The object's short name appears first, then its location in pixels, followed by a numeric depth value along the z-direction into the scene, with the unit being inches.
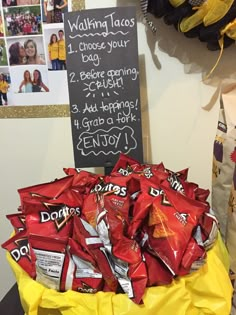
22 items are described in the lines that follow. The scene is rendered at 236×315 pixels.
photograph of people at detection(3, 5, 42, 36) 49.4
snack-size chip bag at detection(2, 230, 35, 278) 34.0
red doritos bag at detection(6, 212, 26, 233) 37.1
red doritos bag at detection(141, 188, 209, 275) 30.8
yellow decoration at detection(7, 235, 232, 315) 31.3
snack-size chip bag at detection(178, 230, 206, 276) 31.3
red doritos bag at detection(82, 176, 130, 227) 34.0
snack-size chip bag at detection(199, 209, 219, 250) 33.8
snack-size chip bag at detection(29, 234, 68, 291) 32.2
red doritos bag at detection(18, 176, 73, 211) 36.8
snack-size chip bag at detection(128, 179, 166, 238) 32.6
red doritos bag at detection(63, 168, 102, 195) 38.9
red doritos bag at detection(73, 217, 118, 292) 31.9
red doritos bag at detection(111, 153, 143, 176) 40.2
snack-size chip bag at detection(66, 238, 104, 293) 32.2
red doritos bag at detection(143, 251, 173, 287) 31.4
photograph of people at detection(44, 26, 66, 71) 49.4
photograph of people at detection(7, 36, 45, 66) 50.6
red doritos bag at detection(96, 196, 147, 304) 30.6
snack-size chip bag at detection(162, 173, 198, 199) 37.6
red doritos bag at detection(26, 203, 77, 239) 33.5
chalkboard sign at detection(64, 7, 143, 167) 43.6
